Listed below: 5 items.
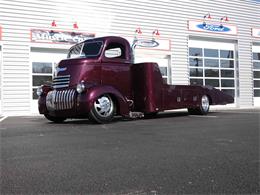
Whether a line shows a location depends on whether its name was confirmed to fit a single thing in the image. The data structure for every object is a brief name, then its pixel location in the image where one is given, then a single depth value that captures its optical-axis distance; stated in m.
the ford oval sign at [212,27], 14.97
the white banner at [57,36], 11.98
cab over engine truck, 7.08
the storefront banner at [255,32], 16.55
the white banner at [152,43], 13.74
